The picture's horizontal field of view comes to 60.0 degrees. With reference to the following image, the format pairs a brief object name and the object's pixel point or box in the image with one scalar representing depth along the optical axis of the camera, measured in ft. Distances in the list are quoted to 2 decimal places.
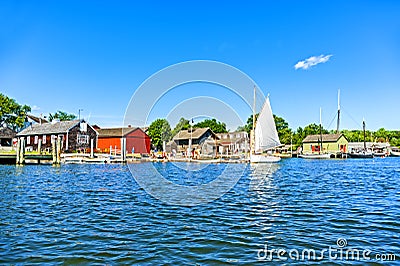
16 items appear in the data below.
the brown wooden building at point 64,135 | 194.59
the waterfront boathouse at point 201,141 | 196.95
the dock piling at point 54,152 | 134.67
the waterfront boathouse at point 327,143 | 346.13
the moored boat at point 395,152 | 385.46
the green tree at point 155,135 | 257.38
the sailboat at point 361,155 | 300.61
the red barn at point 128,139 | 225.97
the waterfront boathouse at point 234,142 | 182.70
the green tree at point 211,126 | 219.78
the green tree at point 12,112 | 247.91
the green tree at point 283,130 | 373.61
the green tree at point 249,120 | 308.85
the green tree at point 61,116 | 369.50
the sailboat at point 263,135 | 164.55
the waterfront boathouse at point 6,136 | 222.58
